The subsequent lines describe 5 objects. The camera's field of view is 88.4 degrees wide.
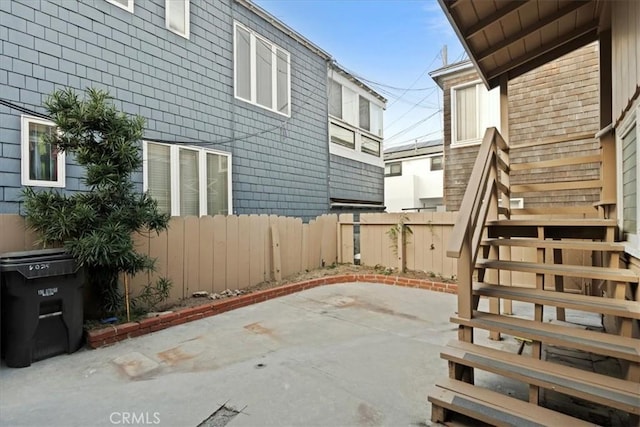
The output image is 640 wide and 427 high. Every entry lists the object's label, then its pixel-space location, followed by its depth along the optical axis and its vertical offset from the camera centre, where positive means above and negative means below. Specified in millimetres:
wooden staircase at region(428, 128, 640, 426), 1908 -814
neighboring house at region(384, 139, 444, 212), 16906 +1756
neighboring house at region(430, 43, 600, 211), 6816 +2191
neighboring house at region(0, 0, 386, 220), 4066 +2030
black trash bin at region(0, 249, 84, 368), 2875 -826
